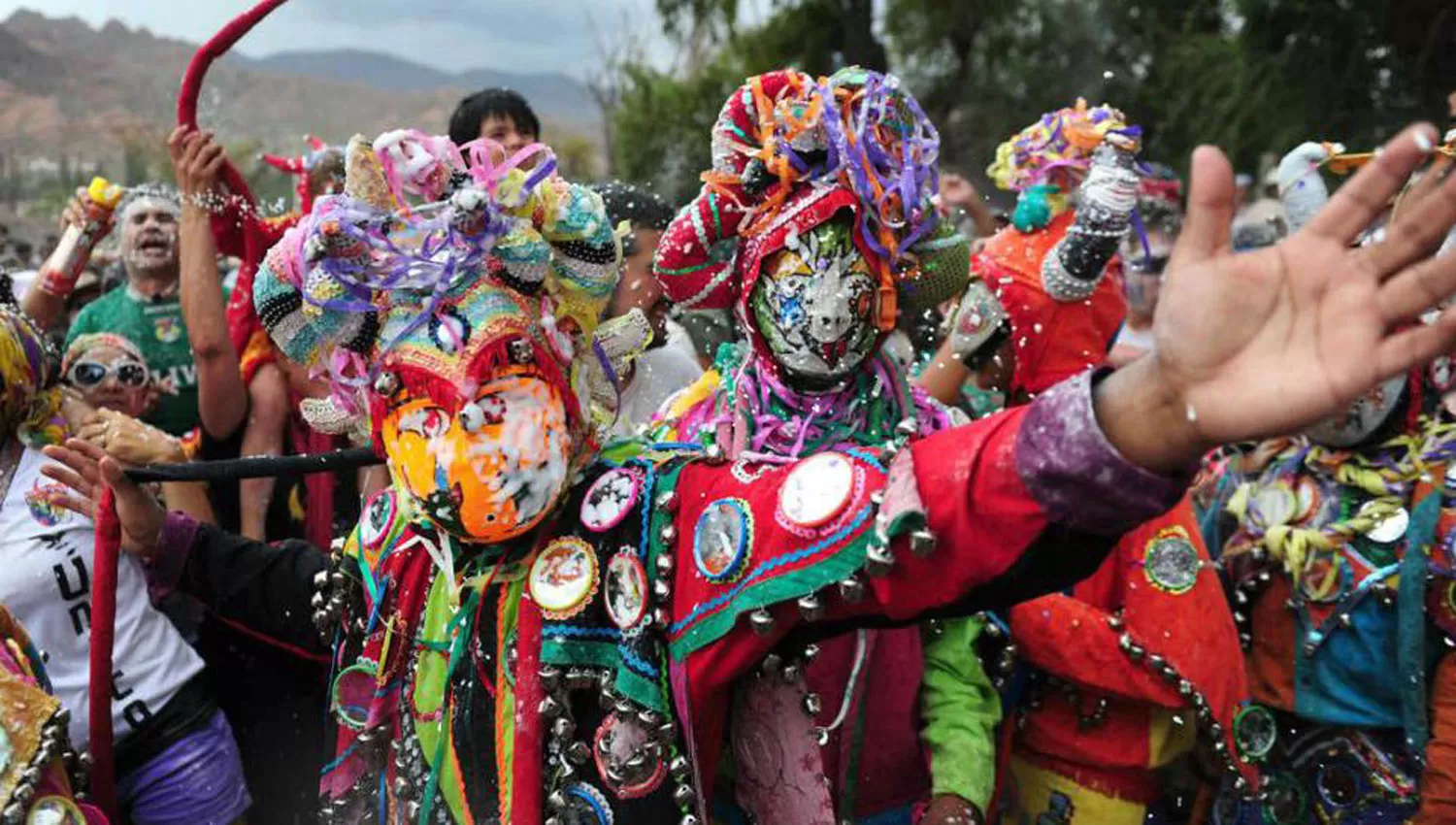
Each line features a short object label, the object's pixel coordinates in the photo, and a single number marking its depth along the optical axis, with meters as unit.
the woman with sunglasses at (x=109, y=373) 3.17
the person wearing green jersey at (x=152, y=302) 4.17
